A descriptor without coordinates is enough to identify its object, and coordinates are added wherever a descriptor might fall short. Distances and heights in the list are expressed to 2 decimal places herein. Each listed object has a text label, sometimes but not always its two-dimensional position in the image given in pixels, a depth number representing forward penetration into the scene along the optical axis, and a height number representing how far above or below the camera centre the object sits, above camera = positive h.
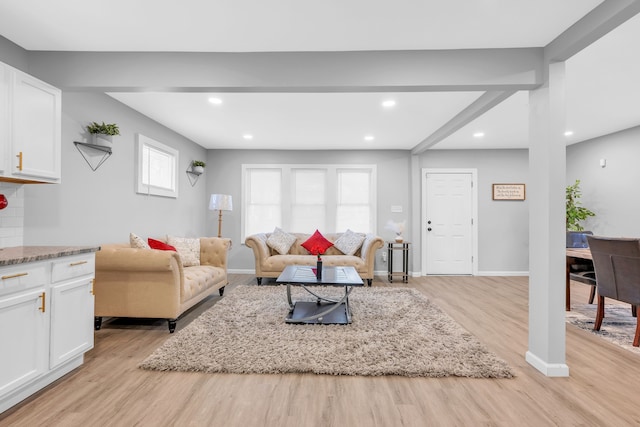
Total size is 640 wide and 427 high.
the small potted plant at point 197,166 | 5.39 +0.87
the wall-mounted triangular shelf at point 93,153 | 3.12 +0.66
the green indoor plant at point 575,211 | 5.16 +0.12
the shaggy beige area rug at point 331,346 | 2.29 -1.12
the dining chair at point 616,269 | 2.70 -0.48
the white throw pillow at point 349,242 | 5.39 -0.47
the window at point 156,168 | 4.04 +0.67
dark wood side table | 5.41 -0.80
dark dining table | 3.53 -0.50
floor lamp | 5.29 +0.22
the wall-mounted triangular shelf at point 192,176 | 5.38 +0.71
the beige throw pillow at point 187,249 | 4.10 -0.46
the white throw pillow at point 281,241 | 5.40 -0.46
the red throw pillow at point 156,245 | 3.52 -0.35
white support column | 2.27 -0.05
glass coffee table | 3.13 -1.00
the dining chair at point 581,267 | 3.53 -0.62
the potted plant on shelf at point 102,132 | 3.19 +0.87
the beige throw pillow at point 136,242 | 3.39 -0.31
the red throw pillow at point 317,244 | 3.76 -0.36
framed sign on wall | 6.05 +0.52
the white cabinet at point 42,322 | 1.76 -0.71
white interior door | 6.06 -0.14
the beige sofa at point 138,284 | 2.90 -0.68
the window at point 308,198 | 6.11 +0.37
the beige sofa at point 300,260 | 4.96 -0.73
